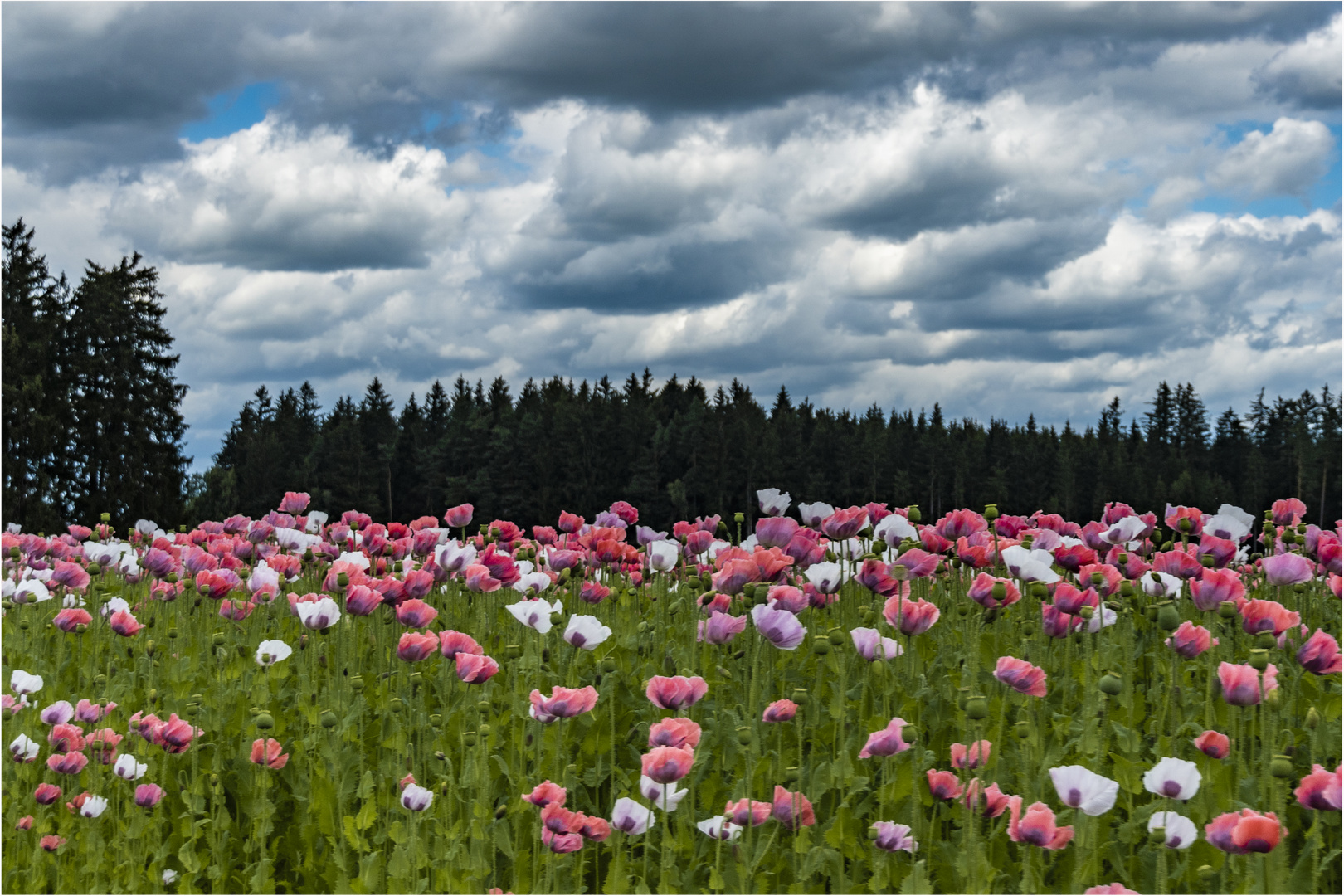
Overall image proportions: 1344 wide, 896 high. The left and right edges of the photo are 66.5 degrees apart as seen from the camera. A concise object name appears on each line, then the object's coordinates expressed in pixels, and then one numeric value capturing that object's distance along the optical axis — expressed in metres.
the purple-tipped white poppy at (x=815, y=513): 6.24
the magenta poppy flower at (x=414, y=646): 4.74
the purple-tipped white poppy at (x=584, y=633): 4.55
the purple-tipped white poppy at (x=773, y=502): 6.13
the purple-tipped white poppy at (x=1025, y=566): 4.75
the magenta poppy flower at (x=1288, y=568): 4.93
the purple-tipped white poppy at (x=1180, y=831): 3.41
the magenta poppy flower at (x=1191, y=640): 4.51
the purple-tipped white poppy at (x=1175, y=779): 3.48
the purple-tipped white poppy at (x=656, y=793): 3.69
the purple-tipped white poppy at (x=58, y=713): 5.00
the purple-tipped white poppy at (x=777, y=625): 4.05
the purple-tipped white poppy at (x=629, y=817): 3.65
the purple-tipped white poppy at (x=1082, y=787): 3.33
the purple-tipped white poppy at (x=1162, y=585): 5.42
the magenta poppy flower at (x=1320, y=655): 4.04
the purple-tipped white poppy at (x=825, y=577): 5.41
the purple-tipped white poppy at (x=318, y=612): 5.26
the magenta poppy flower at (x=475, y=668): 4.36
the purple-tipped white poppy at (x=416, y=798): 3.89
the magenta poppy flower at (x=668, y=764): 3.41
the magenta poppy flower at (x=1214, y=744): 3.88
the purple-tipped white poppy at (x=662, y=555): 6.36
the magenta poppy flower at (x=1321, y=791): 3.34
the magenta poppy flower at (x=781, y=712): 4.06
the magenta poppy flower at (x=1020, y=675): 3.88
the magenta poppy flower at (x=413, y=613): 5.27
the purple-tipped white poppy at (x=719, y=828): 3.74
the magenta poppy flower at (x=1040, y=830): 3.29
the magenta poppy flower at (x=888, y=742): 3.82
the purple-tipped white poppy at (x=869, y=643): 4.38
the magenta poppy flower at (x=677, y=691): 3.91
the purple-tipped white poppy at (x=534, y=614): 4.85
